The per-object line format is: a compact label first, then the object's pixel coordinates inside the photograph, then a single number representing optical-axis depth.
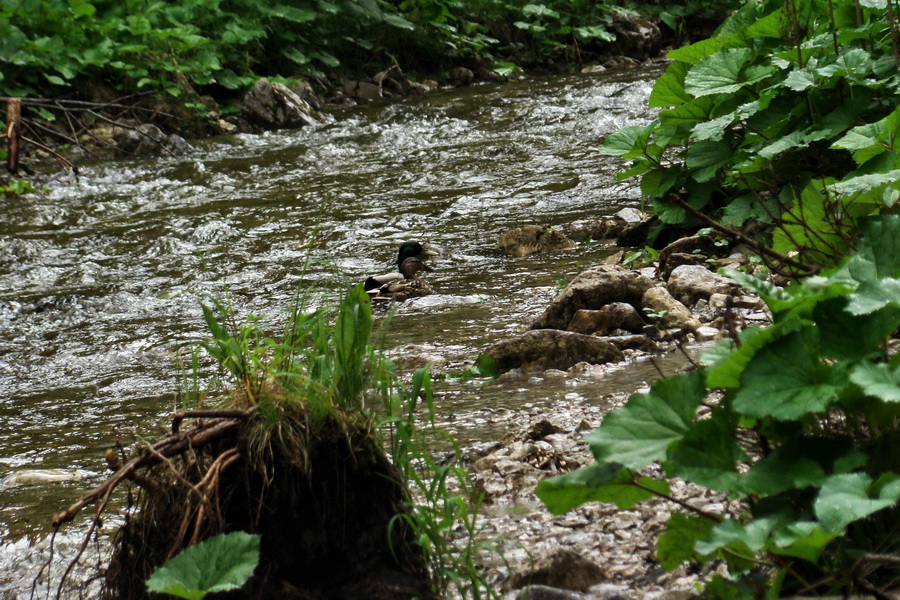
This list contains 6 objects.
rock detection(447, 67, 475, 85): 30.05
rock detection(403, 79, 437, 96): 28.61
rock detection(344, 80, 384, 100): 28.01
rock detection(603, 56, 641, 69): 31.75
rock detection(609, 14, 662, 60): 33.84
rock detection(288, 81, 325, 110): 25.77
